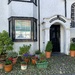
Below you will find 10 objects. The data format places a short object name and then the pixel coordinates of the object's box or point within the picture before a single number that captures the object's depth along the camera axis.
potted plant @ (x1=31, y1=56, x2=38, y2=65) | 5.41
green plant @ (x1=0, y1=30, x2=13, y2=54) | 5.74
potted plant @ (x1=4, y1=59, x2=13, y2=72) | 4.73
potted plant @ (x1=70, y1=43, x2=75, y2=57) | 6.94
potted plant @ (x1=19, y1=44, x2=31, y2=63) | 6.01
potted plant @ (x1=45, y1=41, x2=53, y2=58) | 6.56
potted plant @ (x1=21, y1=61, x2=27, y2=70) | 4.89
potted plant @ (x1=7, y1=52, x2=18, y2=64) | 5.49
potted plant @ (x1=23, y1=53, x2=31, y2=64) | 5.58
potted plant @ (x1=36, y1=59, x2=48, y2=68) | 5.00
